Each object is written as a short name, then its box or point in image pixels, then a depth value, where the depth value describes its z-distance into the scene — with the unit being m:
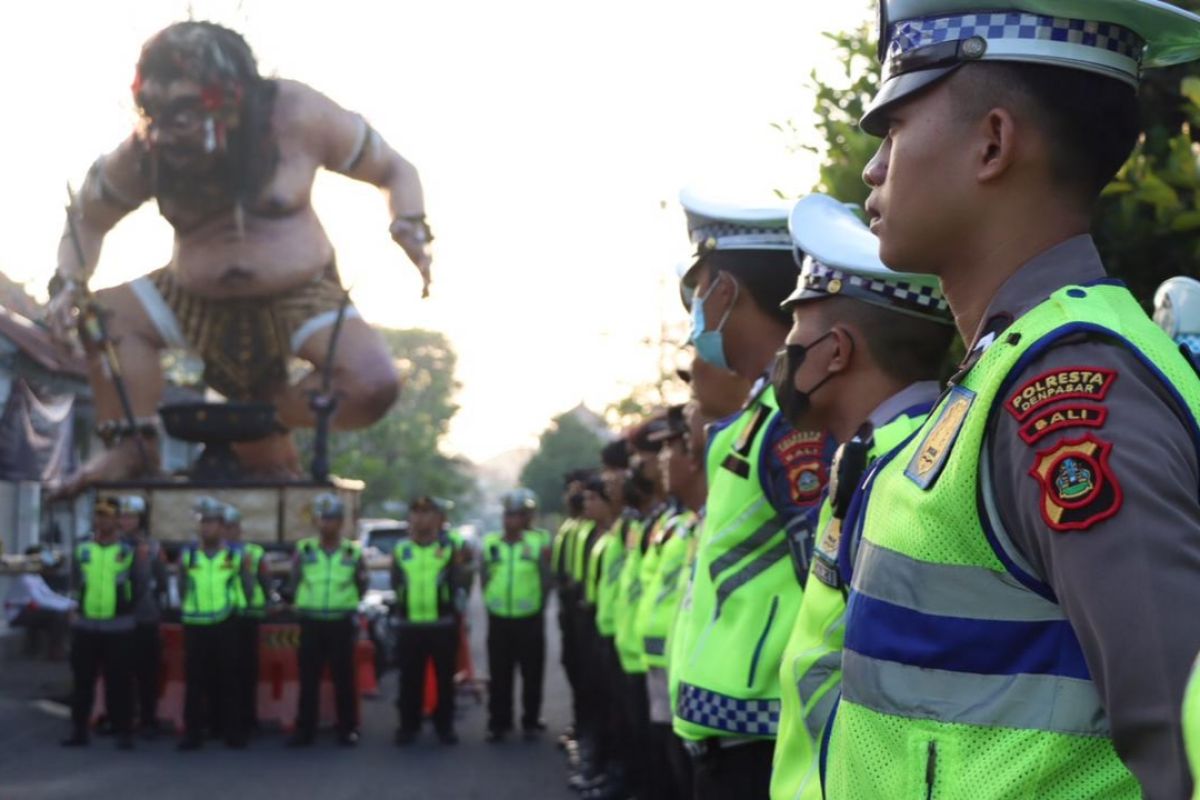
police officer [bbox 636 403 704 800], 6.09
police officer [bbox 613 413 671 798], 8.10
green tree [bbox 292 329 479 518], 56.40
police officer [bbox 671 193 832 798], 3.50
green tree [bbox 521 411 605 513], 55.22
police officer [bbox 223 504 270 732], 13.20
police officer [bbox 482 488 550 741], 13.50
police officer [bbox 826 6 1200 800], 1.49
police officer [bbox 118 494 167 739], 13.12
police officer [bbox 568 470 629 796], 10.38
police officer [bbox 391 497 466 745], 13.12
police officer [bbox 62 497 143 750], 12.81
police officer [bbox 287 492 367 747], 12.95
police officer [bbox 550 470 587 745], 13.91
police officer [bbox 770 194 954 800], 3.01
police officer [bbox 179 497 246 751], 12.93
